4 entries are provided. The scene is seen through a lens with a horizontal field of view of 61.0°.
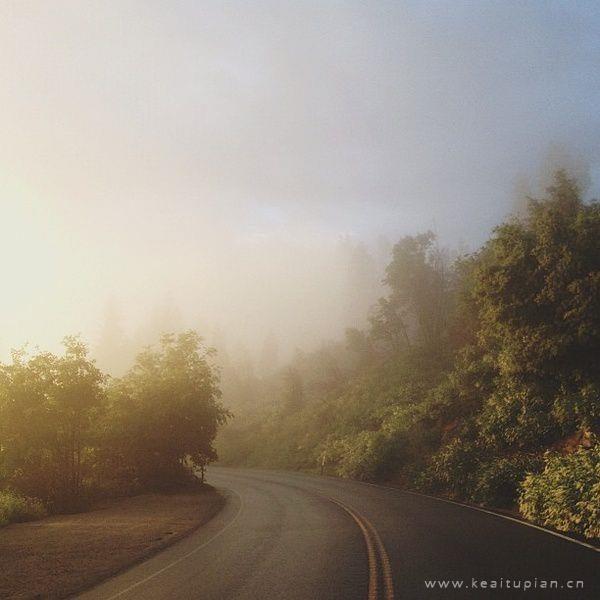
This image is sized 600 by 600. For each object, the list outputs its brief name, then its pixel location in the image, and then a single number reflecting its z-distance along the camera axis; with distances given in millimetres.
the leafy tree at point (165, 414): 30375
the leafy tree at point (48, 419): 23750
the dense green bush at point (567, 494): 13602
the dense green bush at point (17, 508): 20492
